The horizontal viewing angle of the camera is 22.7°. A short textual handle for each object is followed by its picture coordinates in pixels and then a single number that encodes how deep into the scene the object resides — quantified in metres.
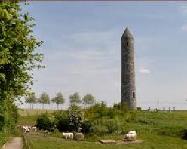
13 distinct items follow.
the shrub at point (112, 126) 47.16
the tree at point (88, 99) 142.25
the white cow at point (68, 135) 41.06
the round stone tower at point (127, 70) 86.50
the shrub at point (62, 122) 51.23
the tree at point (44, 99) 144.25
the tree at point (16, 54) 14.54
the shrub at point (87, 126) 47.63
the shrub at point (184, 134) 43.21
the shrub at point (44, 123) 53.78
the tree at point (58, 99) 143.88
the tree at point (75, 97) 143.11
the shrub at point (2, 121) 27.19
